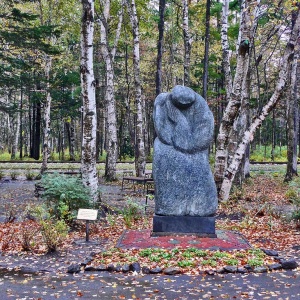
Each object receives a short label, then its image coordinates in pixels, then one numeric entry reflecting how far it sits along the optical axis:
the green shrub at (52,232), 7.93
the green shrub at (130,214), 10.25
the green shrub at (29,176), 22.67
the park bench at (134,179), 15.83
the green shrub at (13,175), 22.66
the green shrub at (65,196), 10.28
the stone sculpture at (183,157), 8.77
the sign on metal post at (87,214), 8.56
